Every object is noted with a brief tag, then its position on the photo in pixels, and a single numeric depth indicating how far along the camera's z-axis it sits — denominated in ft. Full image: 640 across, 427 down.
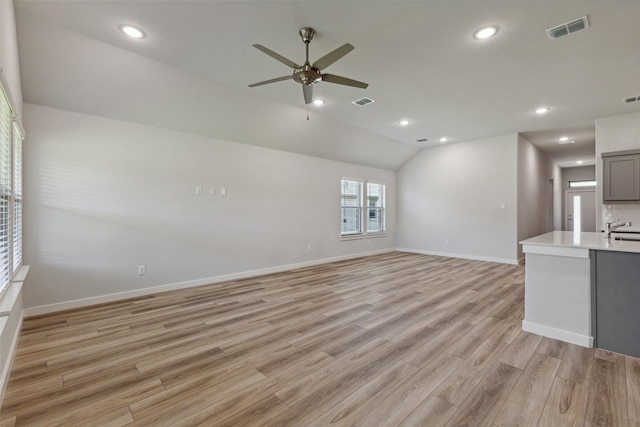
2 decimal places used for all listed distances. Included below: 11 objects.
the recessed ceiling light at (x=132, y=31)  8.88
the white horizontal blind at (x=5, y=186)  7.06
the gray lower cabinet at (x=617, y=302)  7.83
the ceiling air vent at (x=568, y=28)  8.51
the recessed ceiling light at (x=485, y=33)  8.82
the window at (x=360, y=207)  23.93
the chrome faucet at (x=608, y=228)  10.36
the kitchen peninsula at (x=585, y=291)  7.92
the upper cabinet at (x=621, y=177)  15.58
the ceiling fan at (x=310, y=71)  8.23
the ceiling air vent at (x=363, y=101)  14.78
